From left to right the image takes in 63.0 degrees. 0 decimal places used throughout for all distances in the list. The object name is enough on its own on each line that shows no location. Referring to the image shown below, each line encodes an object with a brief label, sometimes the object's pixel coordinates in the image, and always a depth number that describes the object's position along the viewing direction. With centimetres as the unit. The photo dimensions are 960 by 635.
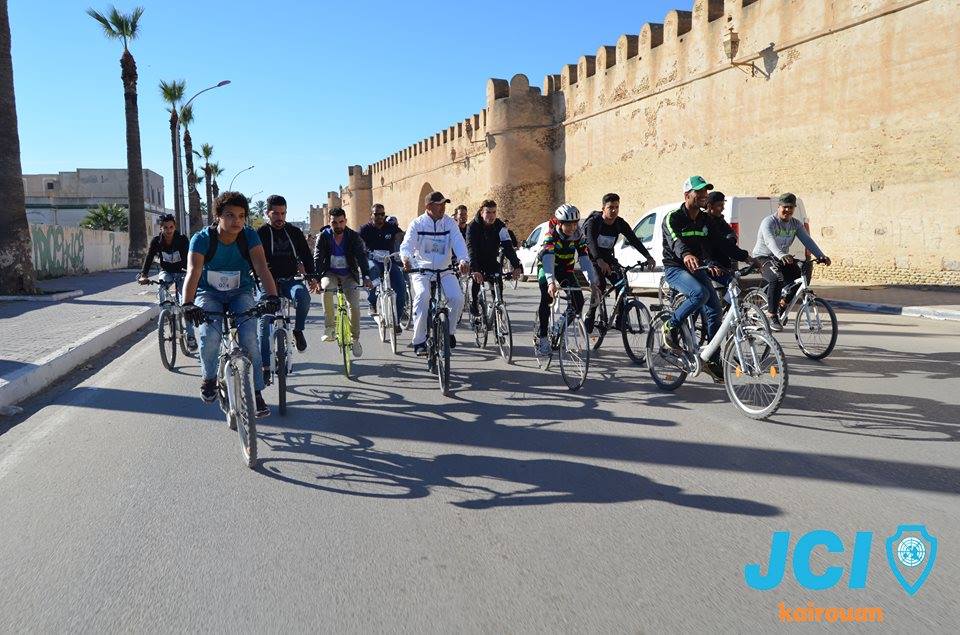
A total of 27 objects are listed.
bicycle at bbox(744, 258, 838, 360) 839
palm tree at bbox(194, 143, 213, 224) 7462
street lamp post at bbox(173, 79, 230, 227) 3441
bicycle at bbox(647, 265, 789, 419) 543
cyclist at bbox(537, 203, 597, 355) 780
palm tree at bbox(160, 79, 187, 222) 3475
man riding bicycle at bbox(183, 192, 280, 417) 530
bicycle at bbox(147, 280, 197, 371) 872
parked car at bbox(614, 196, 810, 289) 1434
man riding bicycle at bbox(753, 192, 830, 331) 871
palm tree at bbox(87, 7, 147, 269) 2814
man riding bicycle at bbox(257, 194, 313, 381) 776
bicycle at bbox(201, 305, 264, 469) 472
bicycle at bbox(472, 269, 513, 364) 875
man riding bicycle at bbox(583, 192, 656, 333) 862
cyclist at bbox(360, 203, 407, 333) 1116
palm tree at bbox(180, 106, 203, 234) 5153
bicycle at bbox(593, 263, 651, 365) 822
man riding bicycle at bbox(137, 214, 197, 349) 914
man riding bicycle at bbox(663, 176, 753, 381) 646
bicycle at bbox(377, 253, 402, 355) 970
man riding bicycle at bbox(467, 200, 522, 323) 936
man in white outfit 771
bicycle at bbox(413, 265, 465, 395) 699
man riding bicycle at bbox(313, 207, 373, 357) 870
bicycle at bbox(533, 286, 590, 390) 700
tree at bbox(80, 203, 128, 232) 5616
